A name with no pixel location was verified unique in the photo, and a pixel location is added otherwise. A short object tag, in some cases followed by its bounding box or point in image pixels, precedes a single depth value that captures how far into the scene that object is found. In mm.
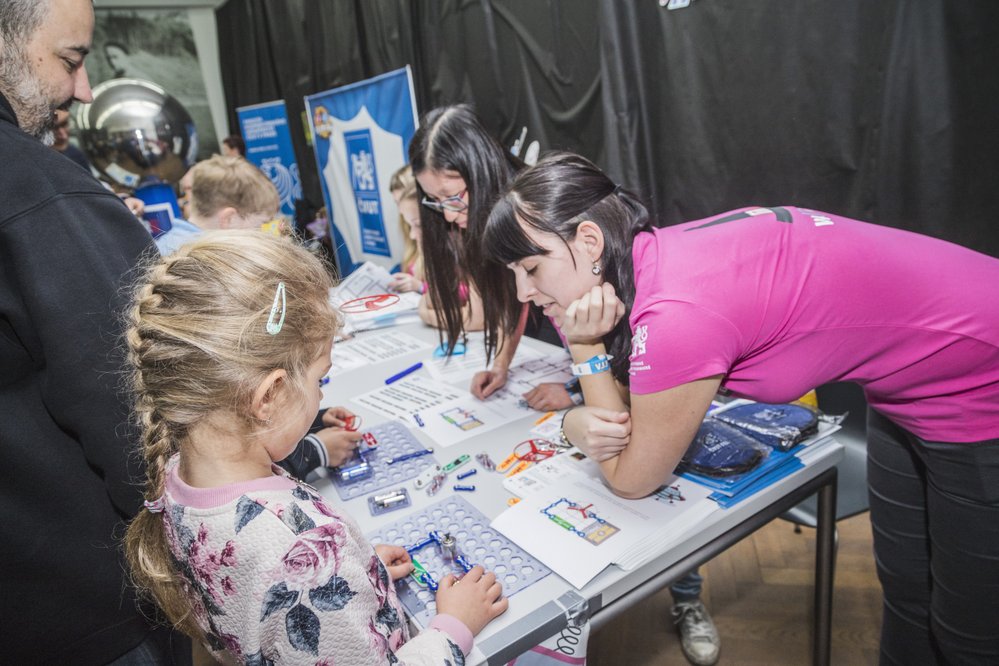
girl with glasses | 1519
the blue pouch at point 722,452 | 1047
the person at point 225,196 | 2039
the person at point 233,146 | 5035
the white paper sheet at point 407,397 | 1493
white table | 797
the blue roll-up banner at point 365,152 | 3631
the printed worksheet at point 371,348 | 1912
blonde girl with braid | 643
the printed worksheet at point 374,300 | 2207
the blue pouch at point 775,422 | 1116
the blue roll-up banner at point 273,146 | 5293
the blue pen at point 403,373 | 1696
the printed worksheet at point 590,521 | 896
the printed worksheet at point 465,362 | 1685
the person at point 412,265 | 2062
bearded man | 757
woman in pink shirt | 854
